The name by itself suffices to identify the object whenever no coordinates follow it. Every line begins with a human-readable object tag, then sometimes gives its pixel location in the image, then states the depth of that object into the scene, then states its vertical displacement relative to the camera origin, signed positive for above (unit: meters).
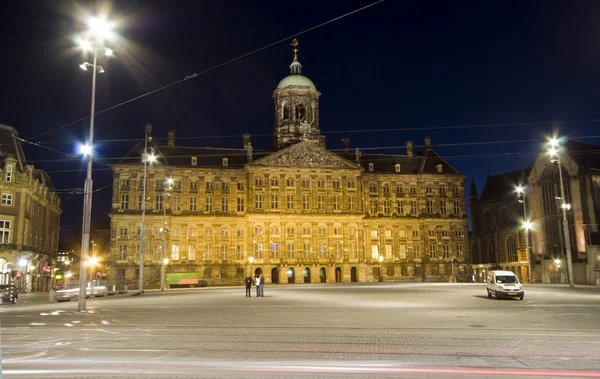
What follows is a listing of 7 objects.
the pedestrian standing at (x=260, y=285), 35.00 -1.52
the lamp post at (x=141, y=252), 40.09 +0.99
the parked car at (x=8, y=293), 32.03 -1.66
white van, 29.09 -1.46
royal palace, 69.19 +6.69
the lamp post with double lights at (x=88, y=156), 22.28 +5.10
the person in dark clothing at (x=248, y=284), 35.05 -1.45
